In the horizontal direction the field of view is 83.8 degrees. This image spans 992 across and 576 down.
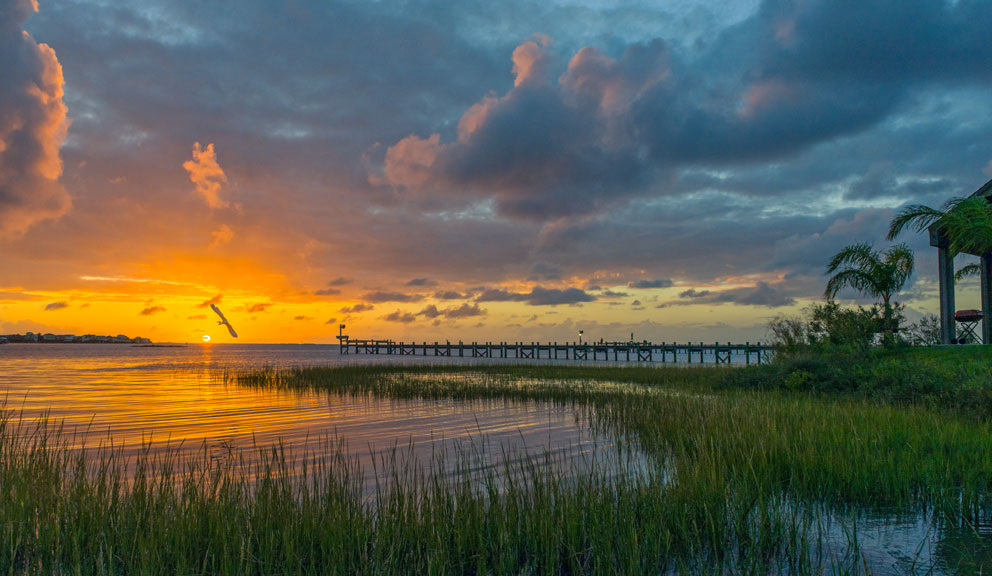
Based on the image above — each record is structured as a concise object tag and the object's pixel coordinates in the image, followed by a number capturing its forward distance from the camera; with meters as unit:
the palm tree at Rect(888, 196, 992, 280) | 17.77
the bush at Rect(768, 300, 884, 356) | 20.72
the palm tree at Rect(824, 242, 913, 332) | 24.08
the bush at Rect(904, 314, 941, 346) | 21.87
